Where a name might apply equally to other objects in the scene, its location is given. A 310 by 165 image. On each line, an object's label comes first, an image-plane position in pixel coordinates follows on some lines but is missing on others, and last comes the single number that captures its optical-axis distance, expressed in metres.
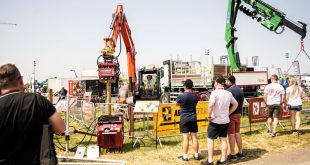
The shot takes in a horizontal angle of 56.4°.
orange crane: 11.02
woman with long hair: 10.12
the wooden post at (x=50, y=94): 11.43
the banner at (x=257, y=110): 11.20
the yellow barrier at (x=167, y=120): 9.49
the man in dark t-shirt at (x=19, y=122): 2.72
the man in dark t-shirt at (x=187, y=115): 7.43
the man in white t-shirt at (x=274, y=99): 9.88
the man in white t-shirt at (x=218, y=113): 6.70
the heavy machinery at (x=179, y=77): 19.02
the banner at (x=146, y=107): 8.83
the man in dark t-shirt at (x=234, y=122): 7.48
